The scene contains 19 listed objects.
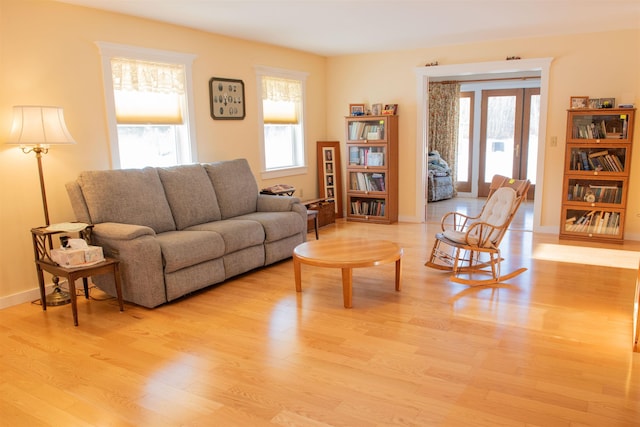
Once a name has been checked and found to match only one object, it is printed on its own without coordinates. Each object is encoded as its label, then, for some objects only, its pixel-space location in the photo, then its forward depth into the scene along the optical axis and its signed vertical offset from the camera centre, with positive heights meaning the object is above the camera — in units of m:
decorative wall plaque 5.51 +0.52
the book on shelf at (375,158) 7.00 -0.27
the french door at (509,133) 8.97 +0.07
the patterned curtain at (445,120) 9.42 +0.36
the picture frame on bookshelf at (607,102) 5.53 +0.38
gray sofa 3.77 -0.76
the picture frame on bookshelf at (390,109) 6.89 +0.43
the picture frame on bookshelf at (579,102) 5.71 +0.40
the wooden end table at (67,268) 3.47 -0.91
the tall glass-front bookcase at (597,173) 5.50 -0.45
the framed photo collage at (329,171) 7.40 -0.47
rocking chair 4.24 -0.91
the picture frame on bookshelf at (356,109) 7.09 +0.45
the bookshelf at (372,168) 6.93 -0.42
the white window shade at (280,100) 6.40 +0.57
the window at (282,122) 6.39 +0.27
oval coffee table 3.72 -0.94
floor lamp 3.60 +0.12
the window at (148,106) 4.50 +0.39
